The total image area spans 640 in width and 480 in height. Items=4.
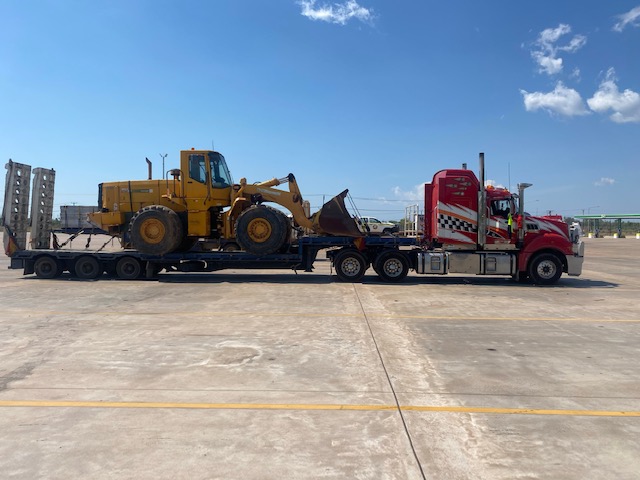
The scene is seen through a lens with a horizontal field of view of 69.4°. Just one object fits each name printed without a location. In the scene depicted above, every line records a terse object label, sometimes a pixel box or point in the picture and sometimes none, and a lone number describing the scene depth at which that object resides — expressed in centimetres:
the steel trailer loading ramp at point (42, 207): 1565
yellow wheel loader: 1441
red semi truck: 1437
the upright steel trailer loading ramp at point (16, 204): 1497
